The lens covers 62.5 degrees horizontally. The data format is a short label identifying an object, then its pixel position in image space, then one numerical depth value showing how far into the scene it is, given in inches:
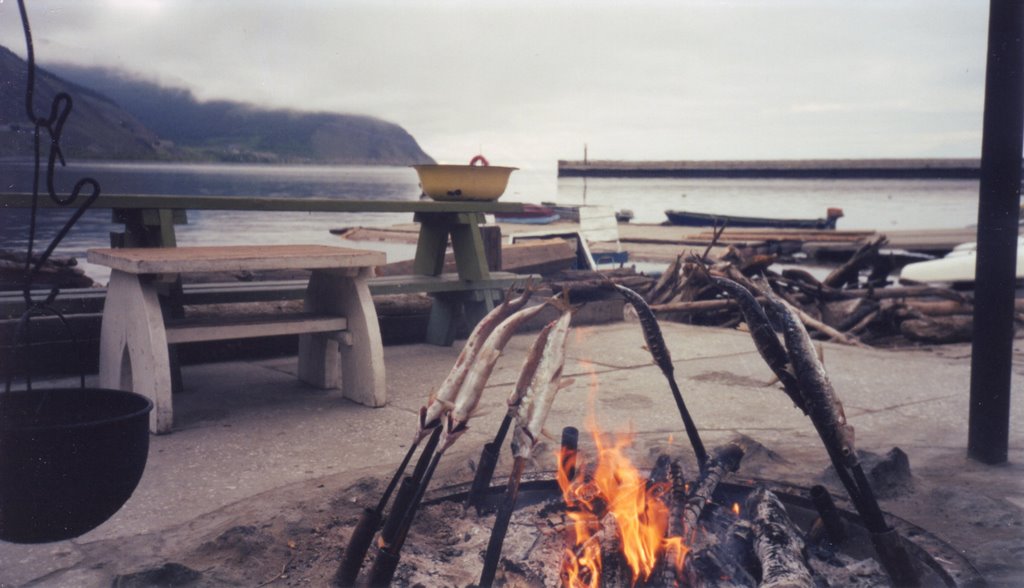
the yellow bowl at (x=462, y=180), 237.5
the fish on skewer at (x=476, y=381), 82.5
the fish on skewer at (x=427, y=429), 84.7
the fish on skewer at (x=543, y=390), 79.6
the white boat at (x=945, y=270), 460.8
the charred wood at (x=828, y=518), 98.8
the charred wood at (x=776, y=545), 83.4
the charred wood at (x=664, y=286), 344.8
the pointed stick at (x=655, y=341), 98.0
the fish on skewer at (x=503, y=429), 83.2
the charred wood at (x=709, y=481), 94.7
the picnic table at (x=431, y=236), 193.0
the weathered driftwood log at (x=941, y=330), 279.9
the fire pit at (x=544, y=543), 90.8
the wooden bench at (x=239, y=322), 153.6
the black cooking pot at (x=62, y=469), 77.4
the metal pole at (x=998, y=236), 133.2
